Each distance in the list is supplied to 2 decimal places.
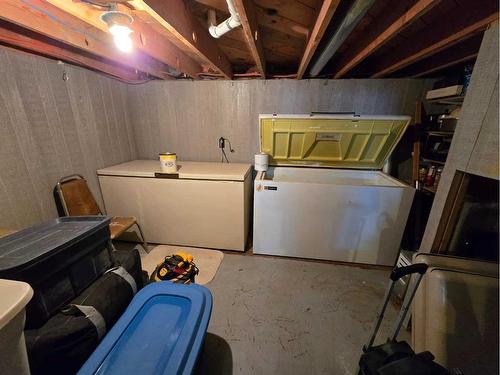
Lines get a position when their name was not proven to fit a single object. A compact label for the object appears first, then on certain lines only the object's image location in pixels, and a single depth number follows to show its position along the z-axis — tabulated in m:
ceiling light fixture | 0.89
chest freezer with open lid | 1.94
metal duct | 0.94
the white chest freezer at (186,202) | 2.11
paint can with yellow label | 2.11
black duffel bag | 0.84
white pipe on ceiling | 1.01
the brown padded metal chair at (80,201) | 1.82
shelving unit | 1.93
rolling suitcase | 0.76
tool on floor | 1.44
